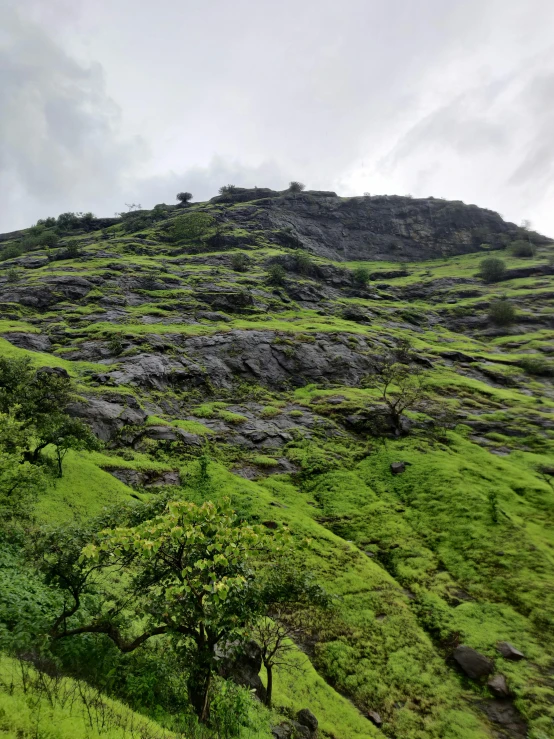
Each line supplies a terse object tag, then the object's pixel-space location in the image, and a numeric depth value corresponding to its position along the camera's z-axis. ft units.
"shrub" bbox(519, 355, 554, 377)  221.25
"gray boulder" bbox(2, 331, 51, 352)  181.68
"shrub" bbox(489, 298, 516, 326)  308.60
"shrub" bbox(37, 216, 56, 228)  526.57
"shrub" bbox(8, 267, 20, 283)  270.24
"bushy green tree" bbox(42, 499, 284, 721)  28.50
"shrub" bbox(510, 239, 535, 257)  485.15
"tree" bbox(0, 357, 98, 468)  86.60
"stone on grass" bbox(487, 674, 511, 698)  56.54
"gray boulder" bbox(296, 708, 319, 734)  48.37
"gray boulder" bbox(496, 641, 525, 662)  62.23
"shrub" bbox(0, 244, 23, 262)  371.02
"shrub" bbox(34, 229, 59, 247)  421.59
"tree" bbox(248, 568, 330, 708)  43.06
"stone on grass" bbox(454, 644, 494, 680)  60.29
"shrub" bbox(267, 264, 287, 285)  333.01
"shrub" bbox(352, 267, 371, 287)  387.96
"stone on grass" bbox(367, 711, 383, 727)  52.75
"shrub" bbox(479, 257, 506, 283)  407.23
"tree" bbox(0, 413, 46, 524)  52.54
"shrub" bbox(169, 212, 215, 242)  433.48
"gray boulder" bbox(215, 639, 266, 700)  48.26
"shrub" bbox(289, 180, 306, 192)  586.86
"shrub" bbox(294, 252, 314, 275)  379.76
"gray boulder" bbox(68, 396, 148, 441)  119.24
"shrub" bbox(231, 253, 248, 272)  361.51
